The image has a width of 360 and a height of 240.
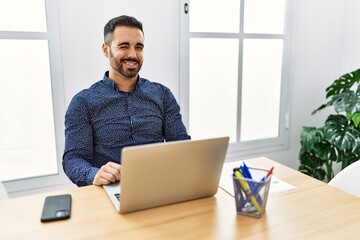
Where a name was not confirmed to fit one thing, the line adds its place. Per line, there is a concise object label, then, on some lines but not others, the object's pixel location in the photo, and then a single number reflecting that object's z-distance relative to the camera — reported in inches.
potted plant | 87.0
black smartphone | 35.7
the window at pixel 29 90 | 72.6
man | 56.4
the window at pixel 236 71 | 91.8
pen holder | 35.8
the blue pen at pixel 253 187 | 35.7
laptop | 33.4
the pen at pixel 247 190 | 36.0
